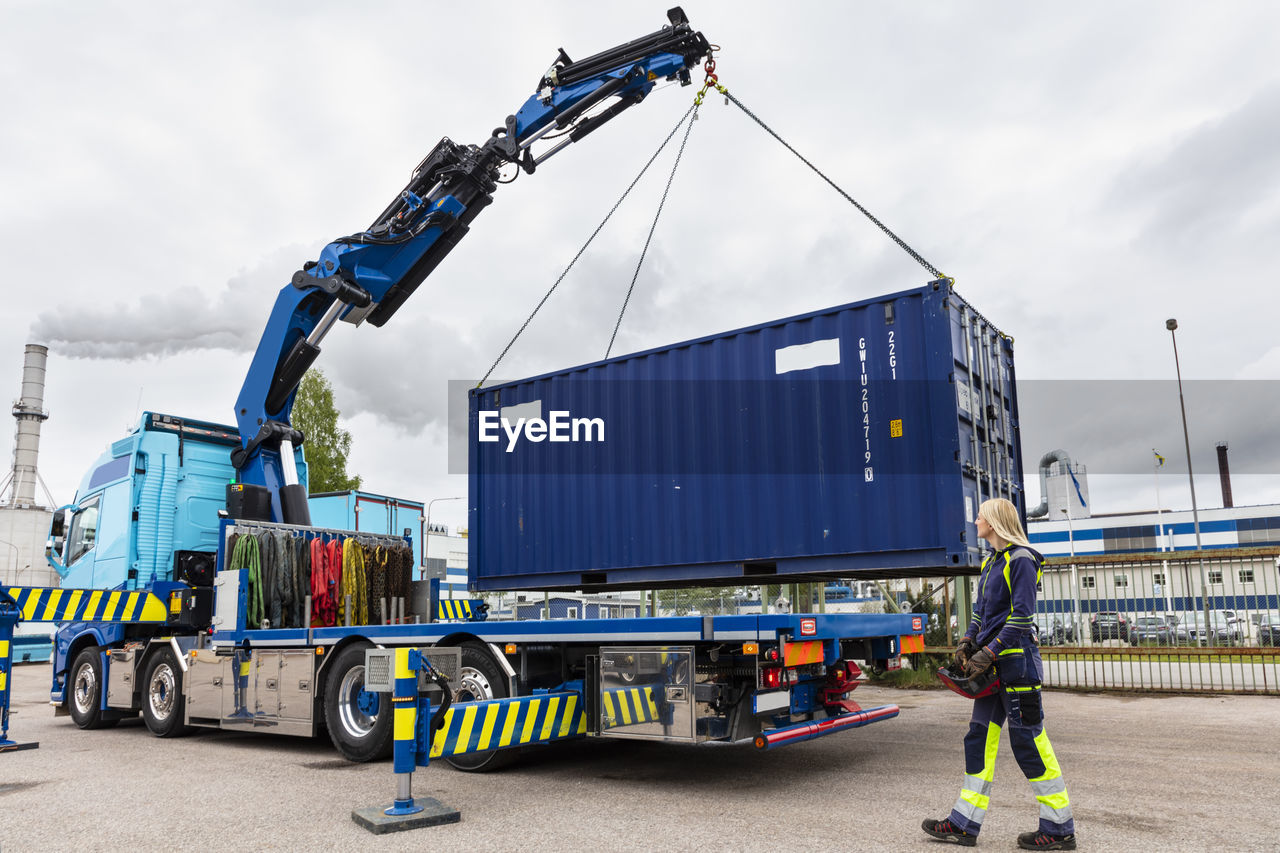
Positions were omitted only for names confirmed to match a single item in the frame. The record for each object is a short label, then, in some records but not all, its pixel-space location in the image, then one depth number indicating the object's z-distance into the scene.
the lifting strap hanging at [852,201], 8.70
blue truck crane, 6.62
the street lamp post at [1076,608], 13.63
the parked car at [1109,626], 13.74
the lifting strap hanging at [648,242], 10.33
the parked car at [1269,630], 13.15
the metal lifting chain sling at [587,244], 10.30
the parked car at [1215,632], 13.05
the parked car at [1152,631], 13.20
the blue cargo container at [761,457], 8.30
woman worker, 4.57
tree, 26.39
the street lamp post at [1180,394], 26.95
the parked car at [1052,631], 13.80
